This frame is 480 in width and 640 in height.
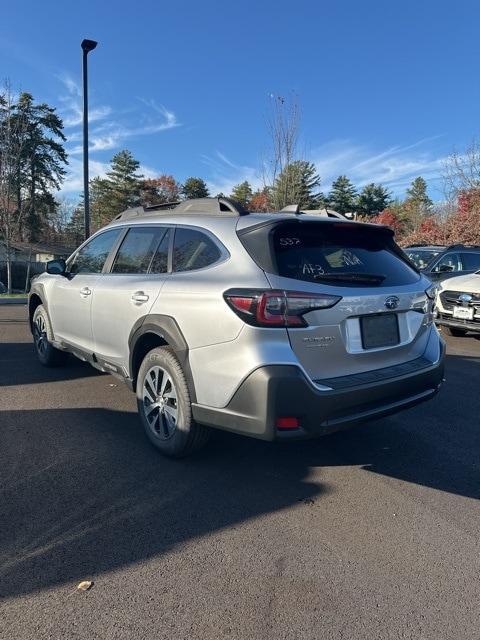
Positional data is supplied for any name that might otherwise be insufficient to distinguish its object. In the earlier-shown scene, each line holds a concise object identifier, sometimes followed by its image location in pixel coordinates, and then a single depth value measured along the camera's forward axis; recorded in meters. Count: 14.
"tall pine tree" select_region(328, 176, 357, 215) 53.69
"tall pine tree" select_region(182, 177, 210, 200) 58.53
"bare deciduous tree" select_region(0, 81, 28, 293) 19.80
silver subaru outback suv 2.79
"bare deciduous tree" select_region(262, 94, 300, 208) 15.68
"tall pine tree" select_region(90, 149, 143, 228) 53.72
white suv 8.22
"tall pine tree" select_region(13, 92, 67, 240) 37.02
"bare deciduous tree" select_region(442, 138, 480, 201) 27.30
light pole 12.94
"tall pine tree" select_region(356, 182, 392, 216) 54.50
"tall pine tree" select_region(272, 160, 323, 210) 15.70
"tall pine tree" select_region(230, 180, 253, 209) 56.41
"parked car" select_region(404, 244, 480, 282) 9.93
